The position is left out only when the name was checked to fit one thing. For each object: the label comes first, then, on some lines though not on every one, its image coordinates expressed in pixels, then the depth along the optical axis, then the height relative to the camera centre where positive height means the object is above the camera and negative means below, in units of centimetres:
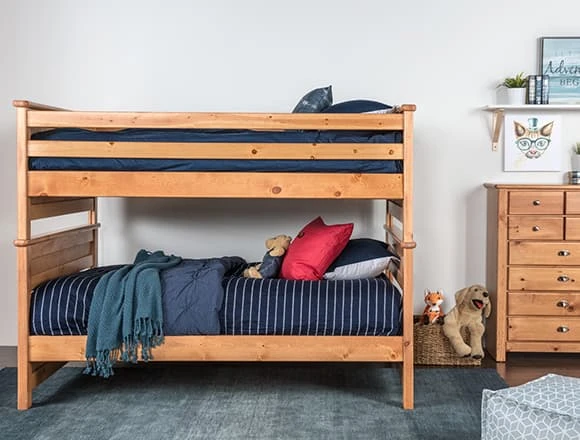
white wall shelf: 396 +52
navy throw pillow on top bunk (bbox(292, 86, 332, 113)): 348 +48
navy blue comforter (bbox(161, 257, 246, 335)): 308 -41
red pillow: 330 -21
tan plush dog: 377 -58
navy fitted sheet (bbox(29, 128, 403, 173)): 306 +17
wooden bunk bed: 305 +9
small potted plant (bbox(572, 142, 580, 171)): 406 +27
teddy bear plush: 338 -26
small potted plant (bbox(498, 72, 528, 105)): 398 +61
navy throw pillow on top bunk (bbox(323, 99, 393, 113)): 331 +43
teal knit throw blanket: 304 -47
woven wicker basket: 377 -73
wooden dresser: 378 -31
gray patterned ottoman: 204 -57
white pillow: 335 -26
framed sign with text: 404 +75
